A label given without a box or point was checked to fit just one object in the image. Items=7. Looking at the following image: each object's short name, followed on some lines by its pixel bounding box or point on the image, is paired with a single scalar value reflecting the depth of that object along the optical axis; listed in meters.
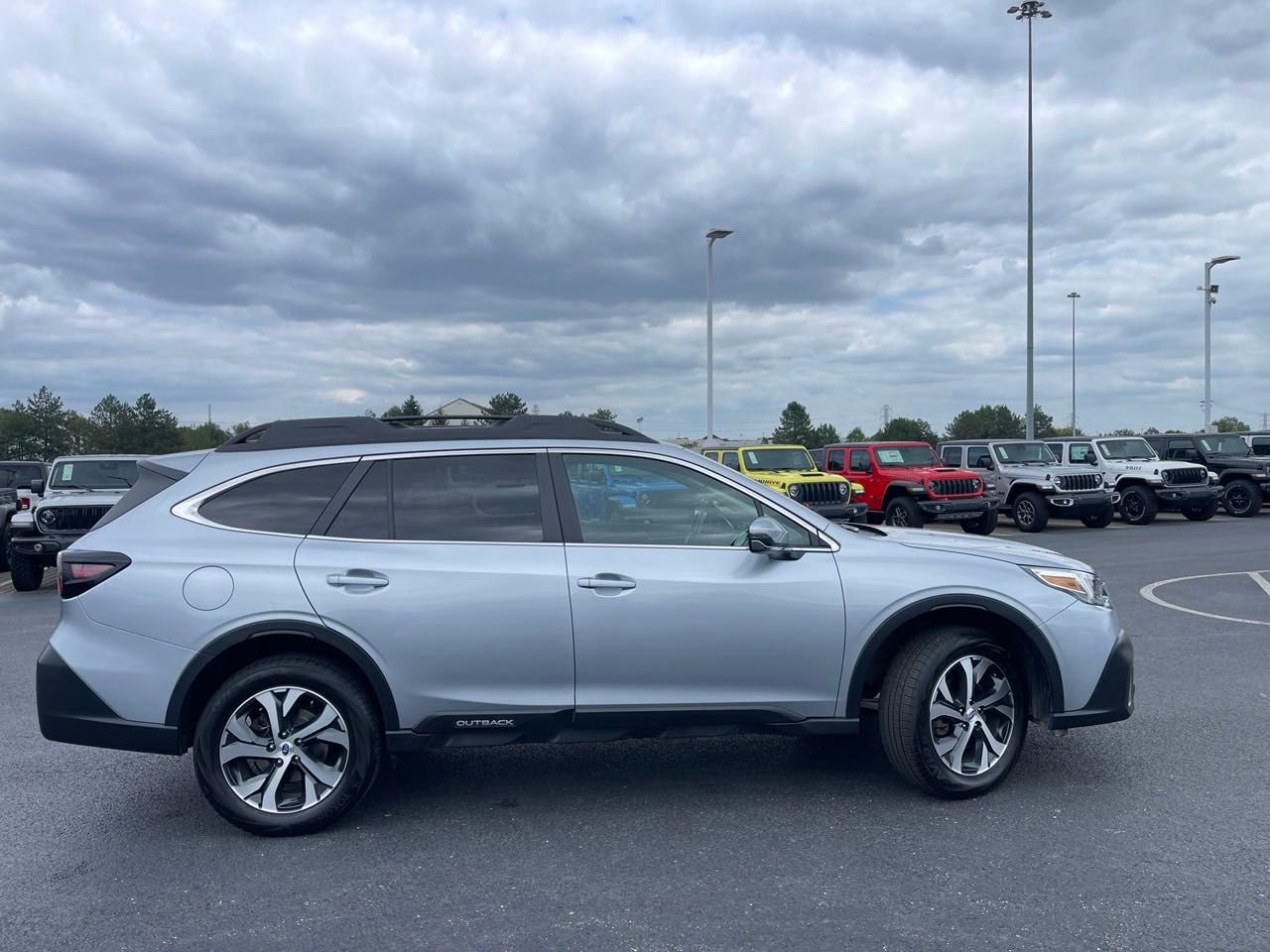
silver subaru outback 4.45
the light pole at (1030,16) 27.98
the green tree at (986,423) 98.31
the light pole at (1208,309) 35.62
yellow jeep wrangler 17.48
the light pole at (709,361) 29.61
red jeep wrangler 18.80
